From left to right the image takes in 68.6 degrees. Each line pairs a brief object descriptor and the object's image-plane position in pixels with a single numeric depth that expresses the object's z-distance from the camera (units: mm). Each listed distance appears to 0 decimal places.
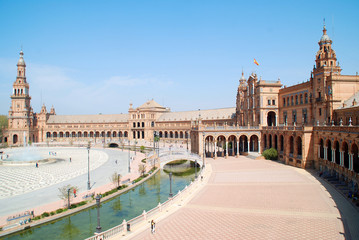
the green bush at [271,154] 50875
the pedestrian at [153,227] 18630
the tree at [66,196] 27714
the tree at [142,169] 44059
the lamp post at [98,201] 18889
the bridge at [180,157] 51875
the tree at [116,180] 35656
